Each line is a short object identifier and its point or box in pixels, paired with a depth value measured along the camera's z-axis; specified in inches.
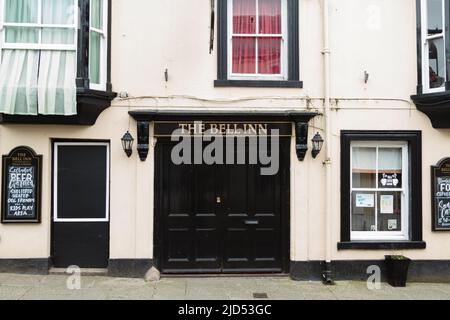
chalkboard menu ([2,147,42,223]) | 326.0
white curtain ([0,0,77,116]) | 309.7
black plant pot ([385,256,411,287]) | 325.7
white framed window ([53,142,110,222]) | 337.7
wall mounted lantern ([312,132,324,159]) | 334.3
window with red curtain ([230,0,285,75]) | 350.3
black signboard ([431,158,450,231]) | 341.7
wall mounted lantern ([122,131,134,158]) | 326.0
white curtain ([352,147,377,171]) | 351.9
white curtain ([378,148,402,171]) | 352.2
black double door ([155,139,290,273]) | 340.5
